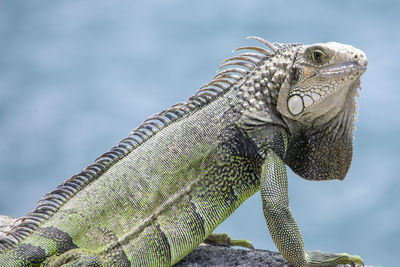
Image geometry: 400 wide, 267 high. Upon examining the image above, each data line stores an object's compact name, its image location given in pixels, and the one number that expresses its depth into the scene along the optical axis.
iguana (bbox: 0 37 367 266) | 9.72
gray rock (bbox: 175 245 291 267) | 10.84
